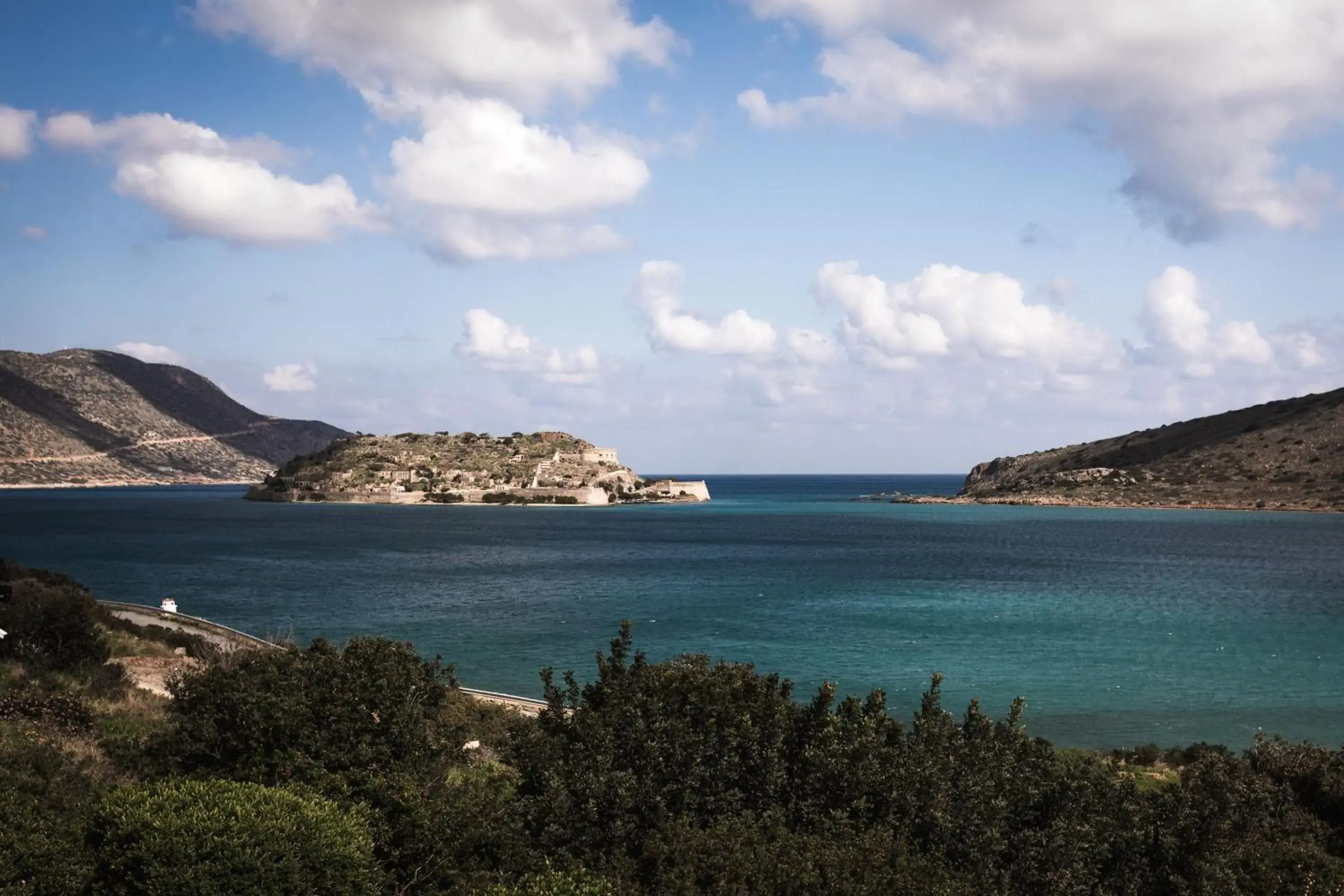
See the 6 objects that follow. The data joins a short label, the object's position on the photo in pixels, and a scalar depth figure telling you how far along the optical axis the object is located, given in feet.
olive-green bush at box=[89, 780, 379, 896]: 34.30
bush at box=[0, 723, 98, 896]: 34.91
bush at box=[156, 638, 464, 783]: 49.06
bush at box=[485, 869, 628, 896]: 33.40
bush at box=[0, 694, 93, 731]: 63.87
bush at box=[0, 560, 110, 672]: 88.84
